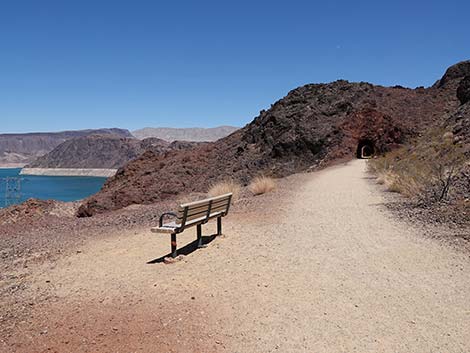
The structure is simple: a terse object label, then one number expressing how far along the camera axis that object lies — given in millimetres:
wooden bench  6414
